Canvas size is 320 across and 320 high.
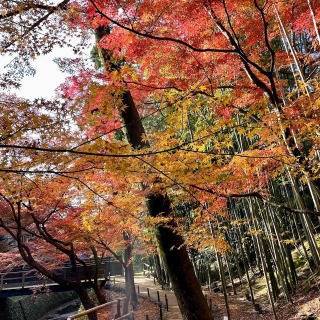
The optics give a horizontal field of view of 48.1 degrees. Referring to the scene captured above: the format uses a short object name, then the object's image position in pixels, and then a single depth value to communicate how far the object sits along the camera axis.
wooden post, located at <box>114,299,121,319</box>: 9.30
